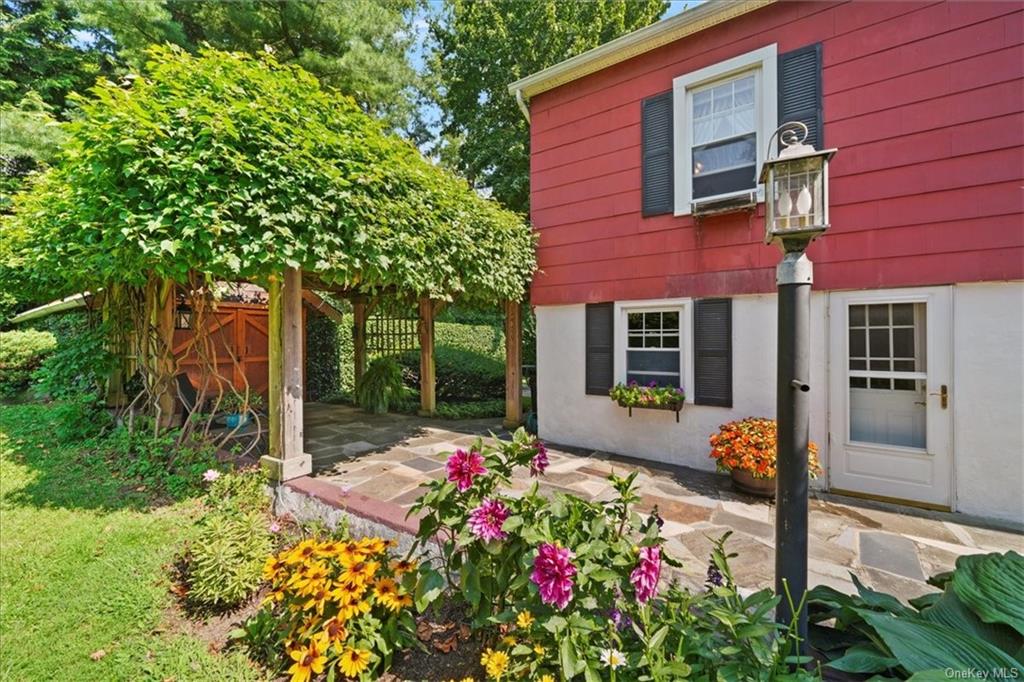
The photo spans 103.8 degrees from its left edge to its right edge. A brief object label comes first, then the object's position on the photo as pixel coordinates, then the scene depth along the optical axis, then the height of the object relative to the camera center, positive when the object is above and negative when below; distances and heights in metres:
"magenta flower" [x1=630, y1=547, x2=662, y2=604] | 1.41 -0.83
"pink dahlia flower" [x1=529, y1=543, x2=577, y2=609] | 1.38 -0.81
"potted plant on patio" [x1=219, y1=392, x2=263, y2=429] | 4.90 -0.90
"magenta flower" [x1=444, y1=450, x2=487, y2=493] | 1.68 -0.54
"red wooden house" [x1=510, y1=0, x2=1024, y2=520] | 3.22 +1.04
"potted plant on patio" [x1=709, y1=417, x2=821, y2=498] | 3.48 -1.01
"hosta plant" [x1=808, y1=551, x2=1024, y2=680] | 1.25 -0.98
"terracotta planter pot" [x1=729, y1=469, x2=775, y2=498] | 3.50 -1.28
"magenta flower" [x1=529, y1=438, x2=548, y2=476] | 1.81 -0.55
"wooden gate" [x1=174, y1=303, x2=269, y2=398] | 6.94 -0.07
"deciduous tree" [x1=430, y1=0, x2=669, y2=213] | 10.19 +7.62
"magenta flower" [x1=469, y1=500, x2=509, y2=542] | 1.57 -0.71
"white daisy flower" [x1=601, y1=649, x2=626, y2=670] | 1.30 -1.04
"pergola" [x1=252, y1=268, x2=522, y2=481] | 3.59 -0.35
